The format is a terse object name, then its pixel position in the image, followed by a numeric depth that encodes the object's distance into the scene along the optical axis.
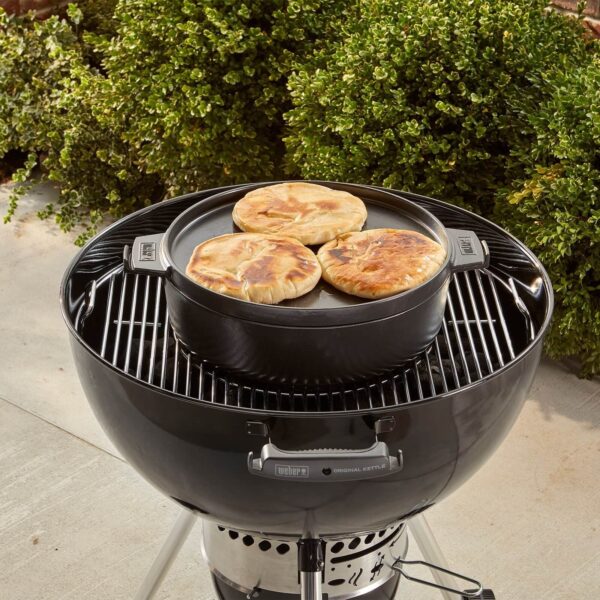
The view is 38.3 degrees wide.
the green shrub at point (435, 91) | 2.49
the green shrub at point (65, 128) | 3.40
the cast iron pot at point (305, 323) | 1.16
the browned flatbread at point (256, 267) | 1.20
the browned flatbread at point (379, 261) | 1.21
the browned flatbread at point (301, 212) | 1.35
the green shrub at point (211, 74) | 2.84
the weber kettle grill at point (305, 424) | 1.14
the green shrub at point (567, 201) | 2.32
